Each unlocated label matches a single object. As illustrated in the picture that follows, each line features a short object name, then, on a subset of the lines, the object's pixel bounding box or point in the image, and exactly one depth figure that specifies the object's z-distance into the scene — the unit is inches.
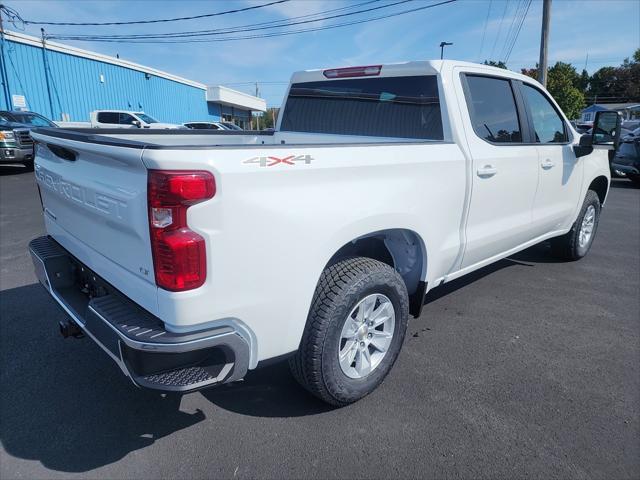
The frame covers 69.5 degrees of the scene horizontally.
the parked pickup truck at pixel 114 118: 809.2
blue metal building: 749.3
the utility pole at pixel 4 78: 722.9
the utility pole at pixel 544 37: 649.0
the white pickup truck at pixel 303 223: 75.0
